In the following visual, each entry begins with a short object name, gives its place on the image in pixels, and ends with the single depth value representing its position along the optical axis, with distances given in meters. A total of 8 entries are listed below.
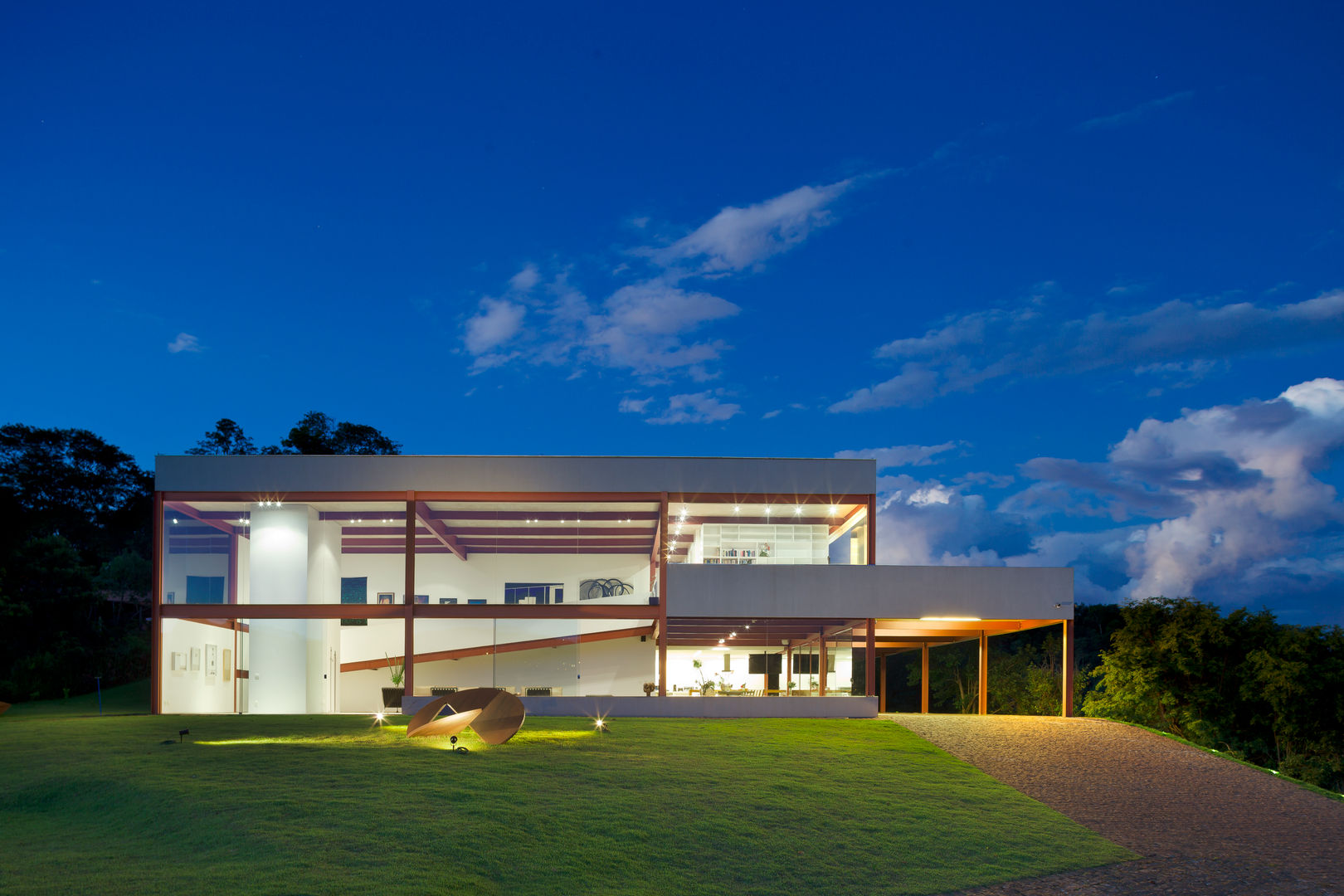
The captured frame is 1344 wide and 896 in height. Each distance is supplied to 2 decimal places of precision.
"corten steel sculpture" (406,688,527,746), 17.97
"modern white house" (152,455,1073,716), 24.95
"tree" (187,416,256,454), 56.41
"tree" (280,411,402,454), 54.09
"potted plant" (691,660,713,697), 24.77
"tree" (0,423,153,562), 46.53
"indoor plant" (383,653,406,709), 24.91
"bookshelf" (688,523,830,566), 25.64
